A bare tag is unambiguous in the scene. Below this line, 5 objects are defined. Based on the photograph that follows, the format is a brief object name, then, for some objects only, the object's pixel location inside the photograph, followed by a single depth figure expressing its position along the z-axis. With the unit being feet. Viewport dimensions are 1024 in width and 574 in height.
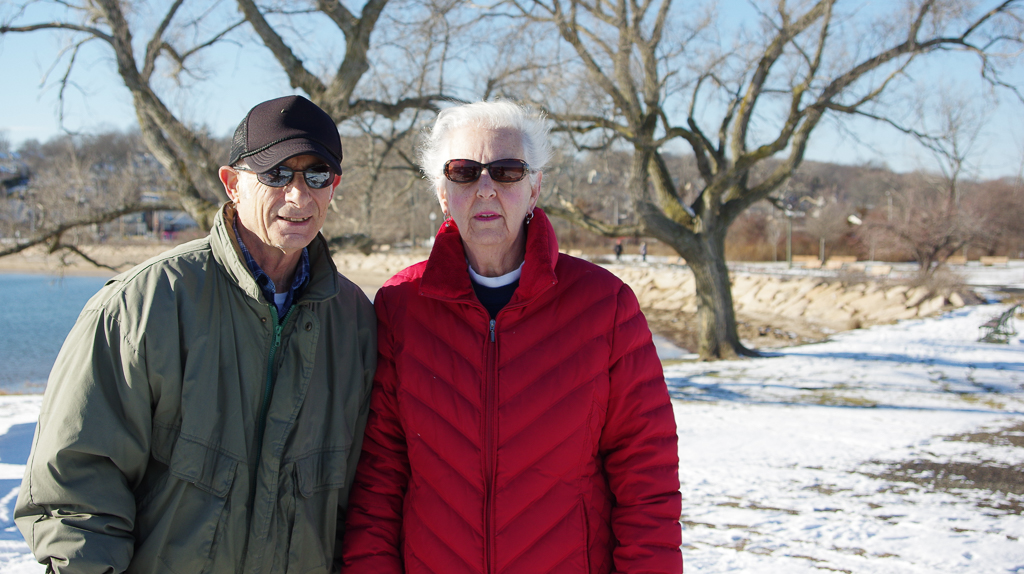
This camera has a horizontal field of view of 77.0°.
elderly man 4.93
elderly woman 5.80
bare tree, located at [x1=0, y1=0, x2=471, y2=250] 26.81
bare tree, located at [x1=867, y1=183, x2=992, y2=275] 65.36
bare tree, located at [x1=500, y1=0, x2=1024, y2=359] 32.48
